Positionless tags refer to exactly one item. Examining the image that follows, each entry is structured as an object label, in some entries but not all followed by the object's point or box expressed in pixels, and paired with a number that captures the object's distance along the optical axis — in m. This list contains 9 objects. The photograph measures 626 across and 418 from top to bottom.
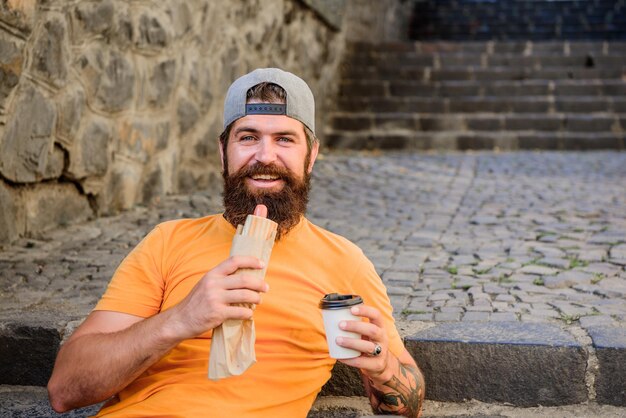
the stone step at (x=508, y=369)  2.78
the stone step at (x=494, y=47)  11.72
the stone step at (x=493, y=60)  11.50
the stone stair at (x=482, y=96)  10.25
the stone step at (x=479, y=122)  10.29
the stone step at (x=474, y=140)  10.03
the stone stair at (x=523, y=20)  15.77
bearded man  2.10
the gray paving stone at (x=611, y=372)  2.76
